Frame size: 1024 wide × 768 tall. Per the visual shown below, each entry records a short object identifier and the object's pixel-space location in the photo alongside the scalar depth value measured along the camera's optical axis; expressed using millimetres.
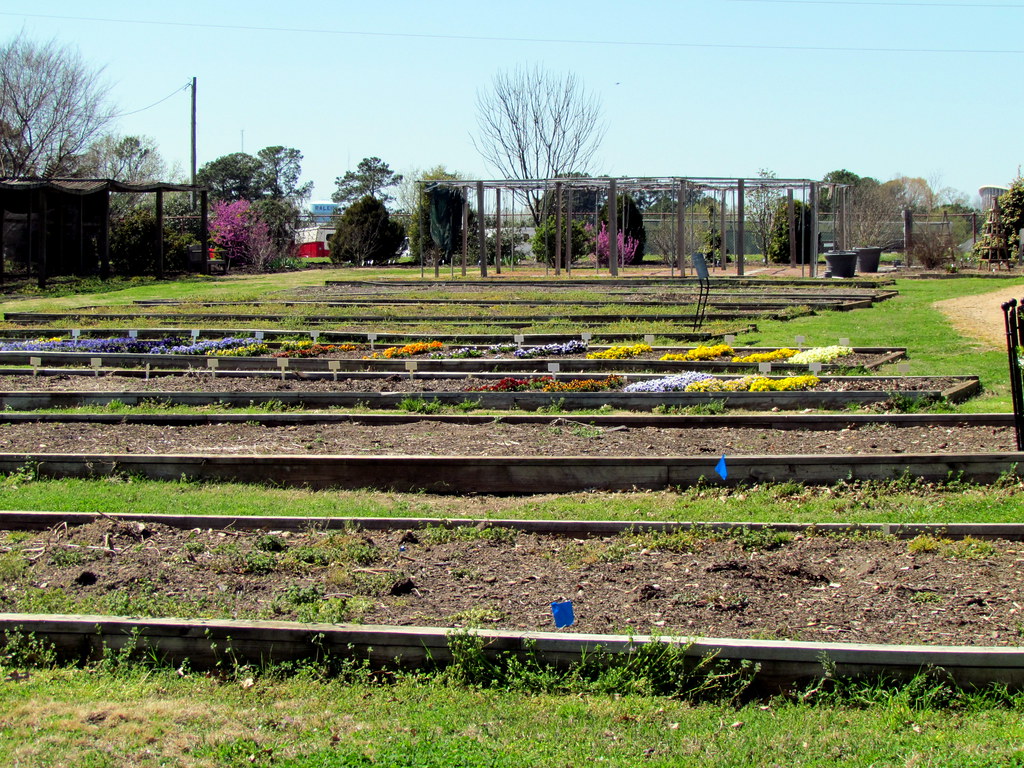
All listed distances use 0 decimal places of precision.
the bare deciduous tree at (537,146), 46344
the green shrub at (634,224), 39250
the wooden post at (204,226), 34816
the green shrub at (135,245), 35516
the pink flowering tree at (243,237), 40594
